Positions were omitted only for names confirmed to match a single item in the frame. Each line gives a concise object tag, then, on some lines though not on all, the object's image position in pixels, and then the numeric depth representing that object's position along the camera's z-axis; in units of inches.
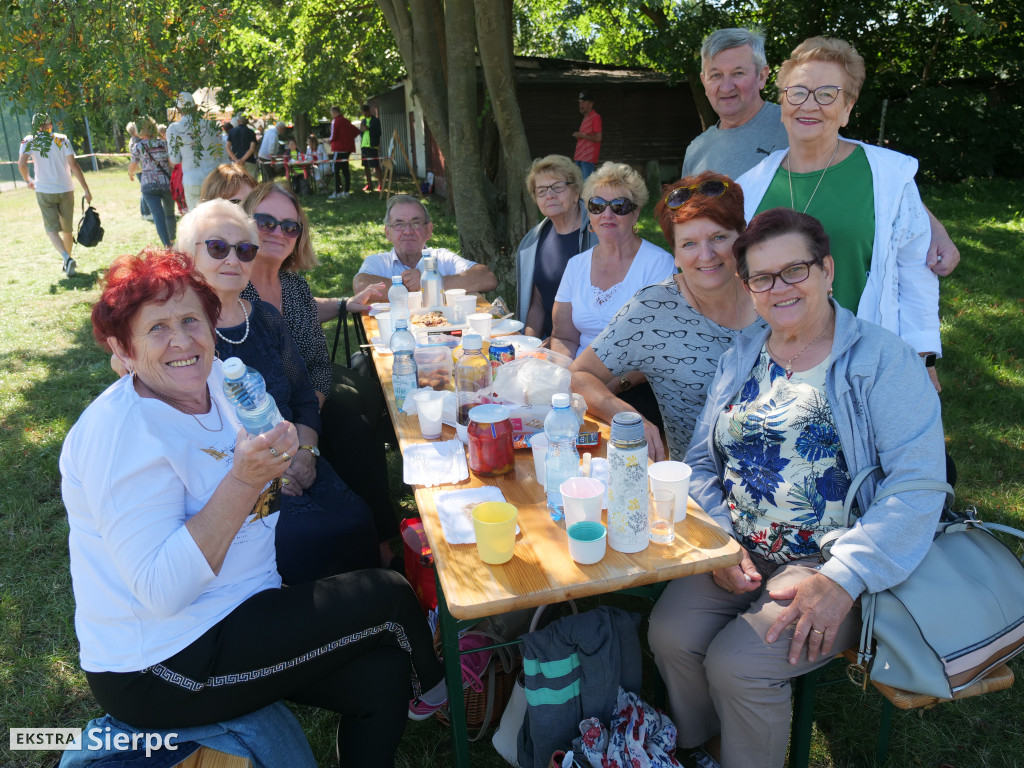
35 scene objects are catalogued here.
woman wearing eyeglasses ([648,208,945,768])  75.2
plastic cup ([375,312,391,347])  146.8
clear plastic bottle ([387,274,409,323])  158.4
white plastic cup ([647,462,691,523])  76.7
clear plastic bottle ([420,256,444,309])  159.6
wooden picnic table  67.2
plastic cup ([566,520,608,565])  70.4
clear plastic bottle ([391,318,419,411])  112.5
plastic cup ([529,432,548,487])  84.5
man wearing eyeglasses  179.2
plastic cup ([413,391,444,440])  98.0
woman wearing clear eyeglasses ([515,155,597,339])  165.9
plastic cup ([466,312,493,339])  138.6
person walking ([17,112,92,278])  343.3
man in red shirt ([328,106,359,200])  689.0
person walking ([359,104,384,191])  708.0
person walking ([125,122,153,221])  386.9
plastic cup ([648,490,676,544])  75.4
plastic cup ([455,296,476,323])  153.6
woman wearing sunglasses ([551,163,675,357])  138.1
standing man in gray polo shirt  137.4
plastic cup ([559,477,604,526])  72.9
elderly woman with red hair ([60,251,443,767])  67.6
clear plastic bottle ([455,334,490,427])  101.6
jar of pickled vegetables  86.4
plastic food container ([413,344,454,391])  116.4
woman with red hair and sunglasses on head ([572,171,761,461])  101.3
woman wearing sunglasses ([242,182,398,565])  134.5
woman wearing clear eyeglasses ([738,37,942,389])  104.4
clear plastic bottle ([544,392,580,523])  77.7
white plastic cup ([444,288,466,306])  156.5
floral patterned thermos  69.3
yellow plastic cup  69.8
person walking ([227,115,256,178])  666.2
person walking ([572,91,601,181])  497.7
